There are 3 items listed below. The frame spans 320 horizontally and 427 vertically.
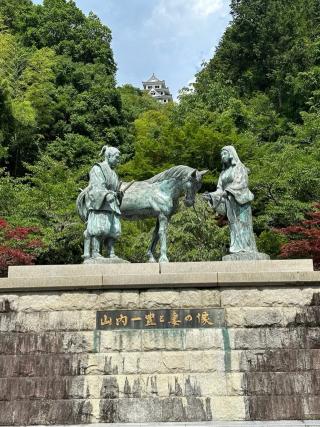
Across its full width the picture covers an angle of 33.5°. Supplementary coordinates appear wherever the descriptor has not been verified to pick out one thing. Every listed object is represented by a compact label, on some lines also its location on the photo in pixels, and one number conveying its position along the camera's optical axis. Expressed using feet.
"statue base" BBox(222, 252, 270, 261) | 27.17
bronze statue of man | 27.89
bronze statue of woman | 27.78
